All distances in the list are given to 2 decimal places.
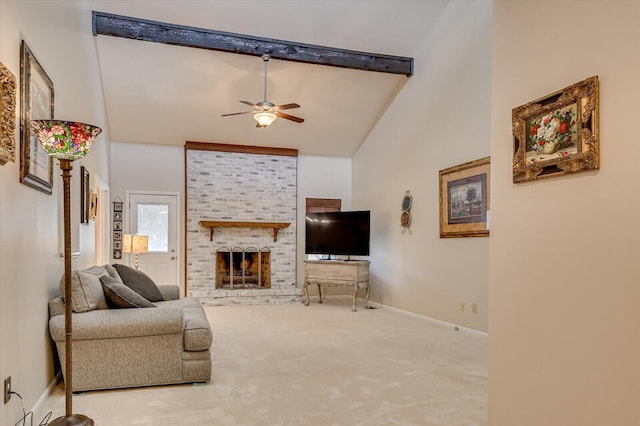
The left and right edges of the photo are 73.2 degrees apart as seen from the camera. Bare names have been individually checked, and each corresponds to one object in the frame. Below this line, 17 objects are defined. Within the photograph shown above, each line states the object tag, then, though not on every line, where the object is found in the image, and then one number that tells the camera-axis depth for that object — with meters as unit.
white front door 7.59
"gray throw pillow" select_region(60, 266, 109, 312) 3.27
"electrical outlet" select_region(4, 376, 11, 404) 2.23
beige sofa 3.10
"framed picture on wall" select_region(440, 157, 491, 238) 5.06
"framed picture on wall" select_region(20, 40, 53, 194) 2.55
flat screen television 7.27
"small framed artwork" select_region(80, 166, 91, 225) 4.52
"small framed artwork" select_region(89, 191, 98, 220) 5.19
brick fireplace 7.77
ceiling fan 5.34
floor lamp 2.27
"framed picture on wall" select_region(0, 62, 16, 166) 2.15
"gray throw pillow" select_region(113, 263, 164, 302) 4.52
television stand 7.10
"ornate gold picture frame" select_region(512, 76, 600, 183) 1.69
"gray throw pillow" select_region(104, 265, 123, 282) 4.33
